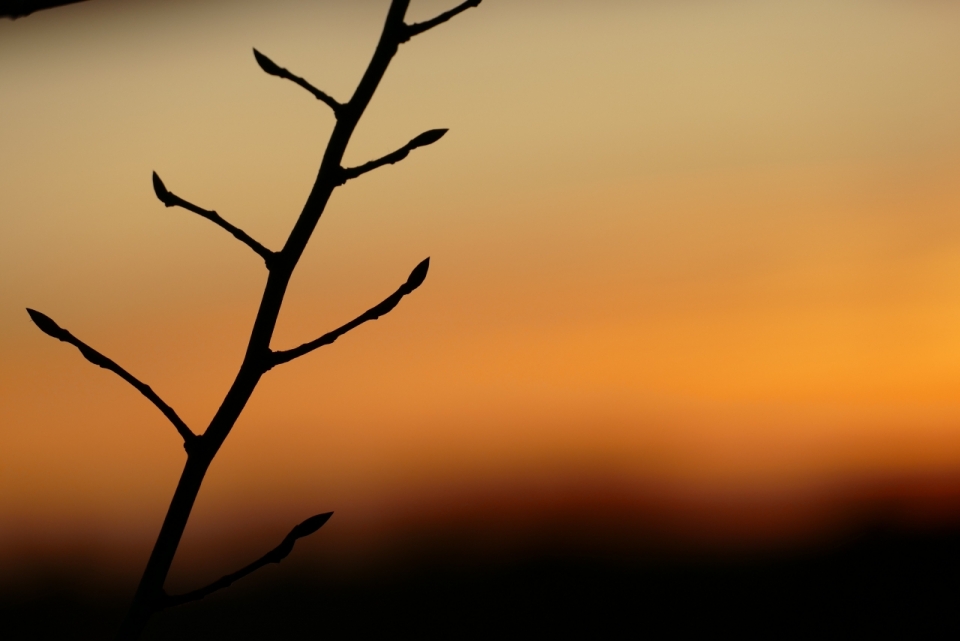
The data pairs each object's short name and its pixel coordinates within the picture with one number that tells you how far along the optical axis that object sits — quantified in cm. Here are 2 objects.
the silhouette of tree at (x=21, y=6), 137
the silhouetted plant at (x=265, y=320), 137
